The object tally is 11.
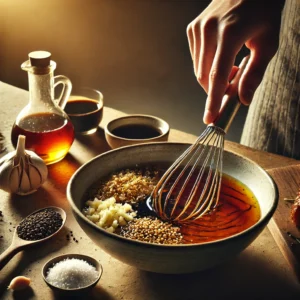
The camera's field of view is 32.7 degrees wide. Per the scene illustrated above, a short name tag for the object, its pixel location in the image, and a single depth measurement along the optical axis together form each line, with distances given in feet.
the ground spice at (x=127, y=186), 3.44
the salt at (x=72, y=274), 2.87
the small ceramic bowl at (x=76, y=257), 2.79
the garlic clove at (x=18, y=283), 2.87
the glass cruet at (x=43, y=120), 4.01
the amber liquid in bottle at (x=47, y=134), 4.05
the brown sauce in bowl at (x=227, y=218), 3.08
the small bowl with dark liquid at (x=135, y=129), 4.25
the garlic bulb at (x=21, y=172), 3.72
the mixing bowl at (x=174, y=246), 2.61
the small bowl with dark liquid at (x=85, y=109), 4.59
